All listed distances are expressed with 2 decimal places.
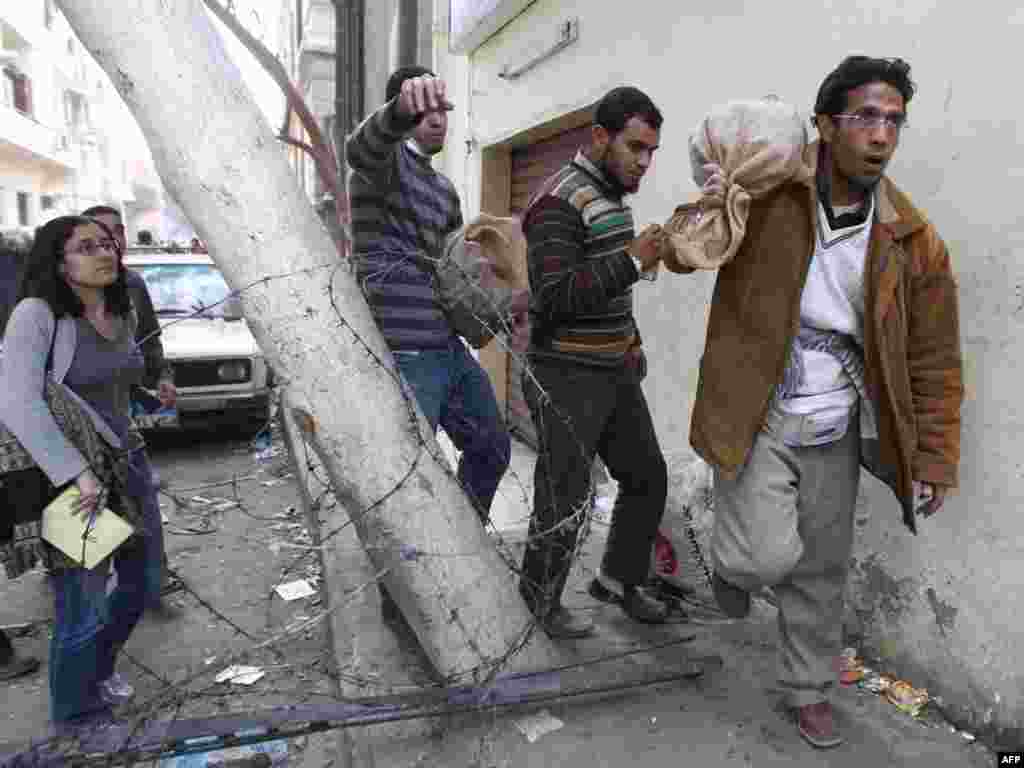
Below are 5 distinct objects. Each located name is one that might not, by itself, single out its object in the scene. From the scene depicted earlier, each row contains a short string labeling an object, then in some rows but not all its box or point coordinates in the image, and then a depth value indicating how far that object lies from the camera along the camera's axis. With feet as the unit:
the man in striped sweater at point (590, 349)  7.60
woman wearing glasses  7.40
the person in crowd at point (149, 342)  12.43
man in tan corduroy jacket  6.41
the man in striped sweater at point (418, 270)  8.03
